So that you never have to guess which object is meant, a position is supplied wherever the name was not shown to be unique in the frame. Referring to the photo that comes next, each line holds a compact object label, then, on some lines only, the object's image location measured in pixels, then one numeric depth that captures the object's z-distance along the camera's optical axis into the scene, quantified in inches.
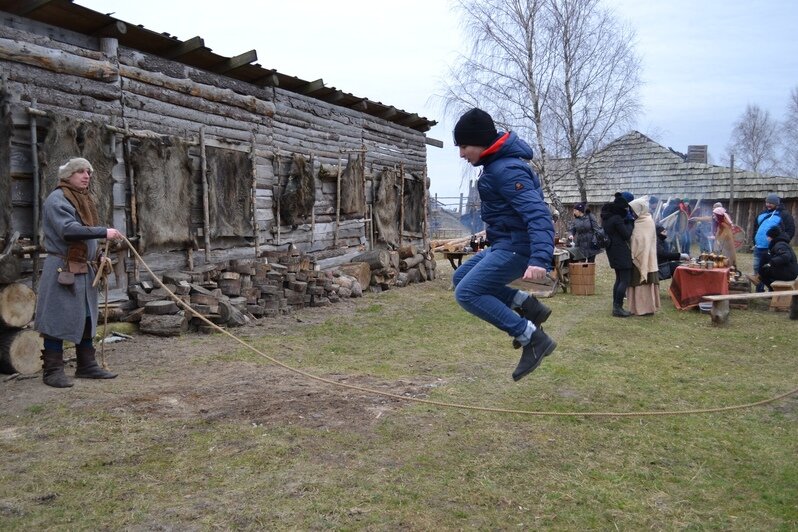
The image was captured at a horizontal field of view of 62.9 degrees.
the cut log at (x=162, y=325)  331.9
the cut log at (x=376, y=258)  562.3
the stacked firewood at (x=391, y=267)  551.8
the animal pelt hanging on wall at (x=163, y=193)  354.3
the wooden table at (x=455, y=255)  625.0
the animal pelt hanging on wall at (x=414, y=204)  706.2
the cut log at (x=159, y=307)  339.3
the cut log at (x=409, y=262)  624.4
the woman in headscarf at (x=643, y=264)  414.6
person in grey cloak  222.8
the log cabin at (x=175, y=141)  295.6
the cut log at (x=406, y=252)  637.9
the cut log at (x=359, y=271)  540.7
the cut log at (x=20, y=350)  241.0
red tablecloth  432.8
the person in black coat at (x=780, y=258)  436.1
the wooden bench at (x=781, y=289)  426.6
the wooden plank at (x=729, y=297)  371.6
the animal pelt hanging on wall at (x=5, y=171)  279.0
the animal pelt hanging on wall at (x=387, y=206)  638.5
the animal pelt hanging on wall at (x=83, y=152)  297.9
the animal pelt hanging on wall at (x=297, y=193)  487.5
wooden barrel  532.7
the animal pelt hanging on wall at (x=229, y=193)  411.2
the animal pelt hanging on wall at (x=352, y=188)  571.5
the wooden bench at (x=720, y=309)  388.2
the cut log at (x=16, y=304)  242.7
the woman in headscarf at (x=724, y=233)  535.2
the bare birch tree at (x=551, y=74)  909.2
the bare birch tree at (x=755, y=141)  2161.7
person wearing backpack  547.8
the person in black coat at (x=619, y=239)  414.0
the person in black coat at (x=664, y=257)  480.7
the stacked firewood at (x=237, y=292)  341.7
